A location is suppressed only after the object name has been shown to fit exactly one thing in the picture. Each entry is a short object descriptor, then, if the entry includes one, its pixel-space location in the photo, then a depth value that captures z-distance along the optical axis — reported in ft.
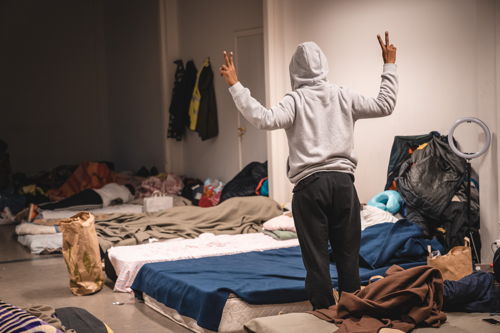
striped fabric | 8.68
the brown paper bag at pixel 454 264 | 15.05
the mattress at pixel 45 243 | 23.02
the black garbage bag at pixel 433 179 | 18.40
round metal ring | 17.40
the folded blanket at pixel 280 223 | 19.85
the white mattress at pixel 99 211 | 26.41
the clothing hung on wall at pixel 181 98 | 32.53
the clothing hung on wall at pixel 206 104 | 30.68
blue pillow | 19.60
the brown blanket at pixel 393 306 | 11.30
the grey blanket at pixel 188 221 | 20.68
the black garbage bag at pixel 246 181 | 26.66
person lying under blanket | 27.50
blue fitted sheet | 13.75
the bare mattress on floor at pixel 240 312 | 13.58
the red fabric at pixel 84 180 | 33.45
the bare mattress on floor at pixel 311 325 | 11.33
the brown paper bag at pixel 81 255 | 17.25
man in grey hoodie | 12.21
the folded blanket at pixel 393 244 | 16.40
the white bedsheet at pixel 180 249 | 17.33
